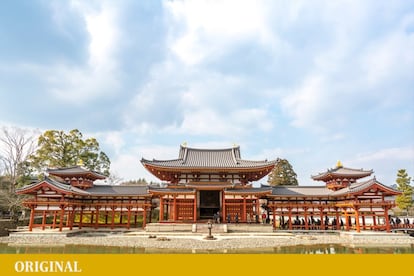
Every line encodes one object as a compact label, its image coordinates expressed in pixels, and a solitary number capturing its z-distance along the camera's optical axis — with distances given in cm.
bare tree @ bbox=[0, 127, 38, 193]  3494
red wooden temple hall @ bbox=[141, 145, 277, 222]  2716
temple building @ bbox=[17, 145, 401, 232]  2514
